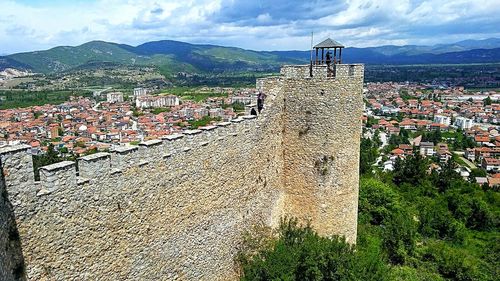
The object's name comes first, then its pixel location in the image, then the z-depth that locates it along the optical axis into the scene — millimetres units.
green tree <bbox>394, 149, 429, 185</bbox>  43094
